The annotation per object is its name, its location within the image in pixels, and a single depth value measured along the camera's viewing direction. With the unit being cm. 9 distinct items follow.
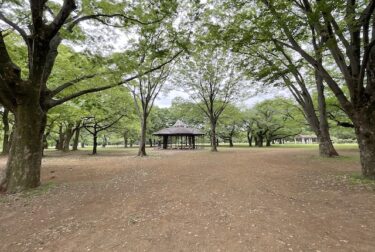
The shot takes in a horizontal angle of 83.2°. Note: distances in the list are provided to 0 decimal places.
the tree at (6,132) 1977
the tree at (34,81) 564
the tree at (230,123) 3135
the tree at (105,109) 1630
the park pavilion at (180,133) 3050
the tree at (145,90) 1781
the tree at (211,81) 2000
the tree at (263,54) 735
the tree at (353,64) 607
